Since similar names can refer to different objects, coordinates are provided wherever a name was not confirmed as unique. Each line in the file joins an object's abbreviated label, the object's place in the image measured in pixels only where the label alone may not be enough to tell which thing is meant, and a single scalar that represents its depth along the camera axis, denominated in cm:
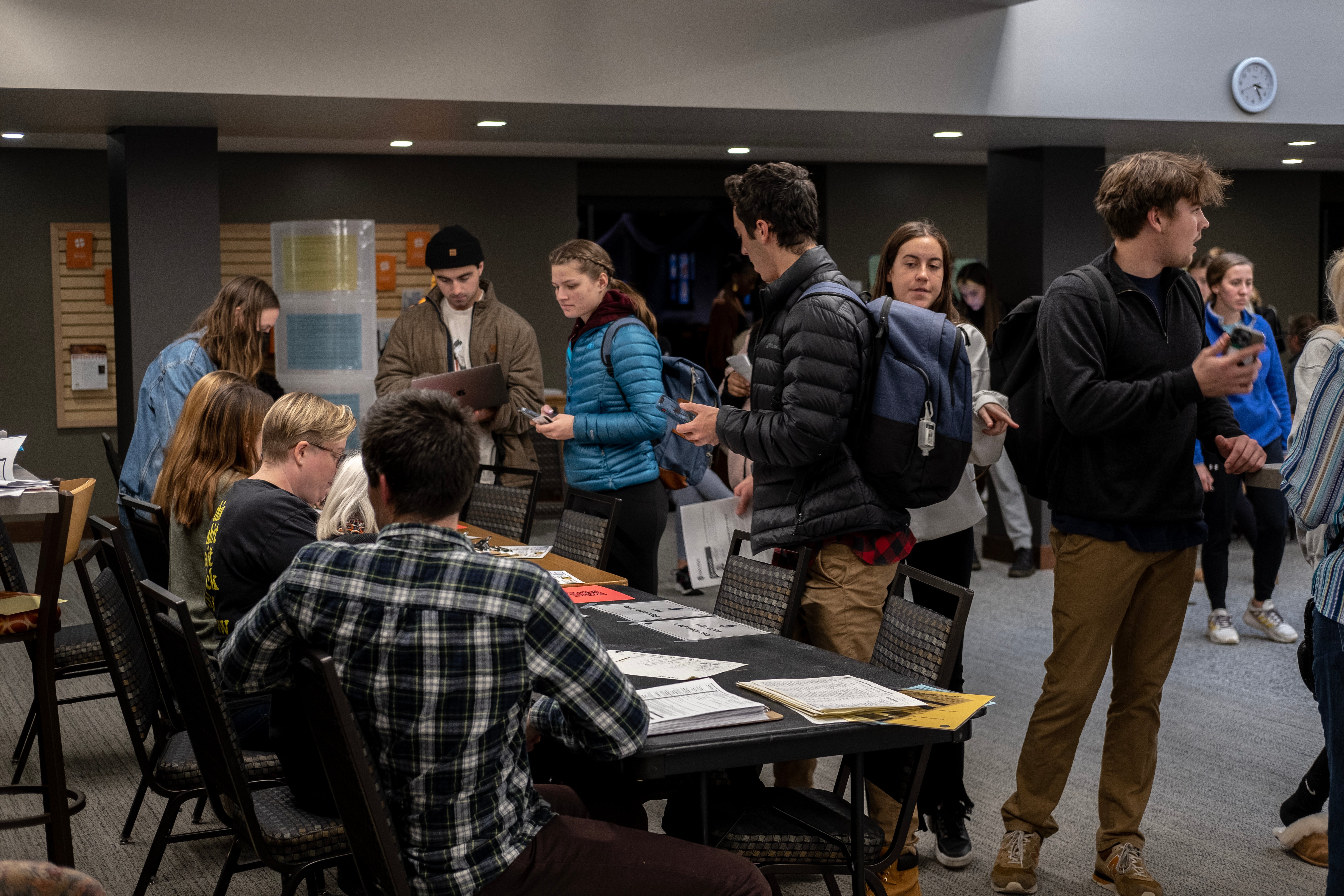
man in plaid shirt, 186
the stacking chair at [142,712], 285
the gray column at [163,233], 627
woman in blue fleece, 599
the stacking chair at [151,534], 357
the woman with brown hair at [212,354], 472
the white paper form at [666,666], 246
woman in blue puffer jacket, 433
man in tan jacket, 529
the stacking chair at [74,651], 397
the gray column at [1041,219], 767
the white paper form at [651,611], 307
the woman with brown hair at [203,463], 330
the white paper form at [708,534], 405
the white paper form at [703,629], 285
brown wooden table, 357
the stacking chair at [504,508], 461
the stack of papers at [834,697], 220
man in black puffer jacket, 287
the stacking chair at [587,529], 396
